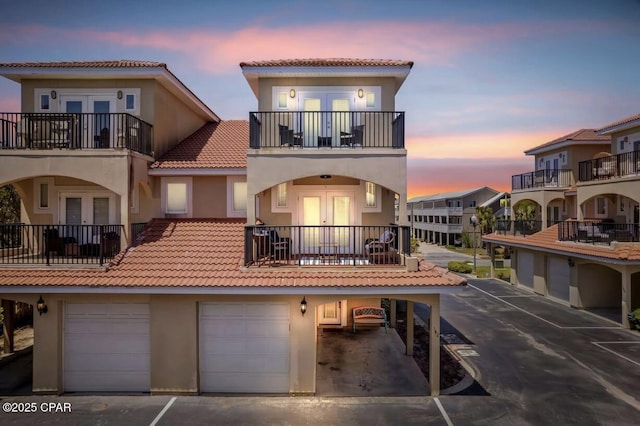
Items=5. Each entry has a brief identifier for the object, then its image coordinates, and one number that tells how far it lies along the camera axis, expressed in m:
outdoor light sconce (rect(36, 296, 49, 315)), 11.31
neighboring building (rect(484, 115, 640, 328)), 19.45
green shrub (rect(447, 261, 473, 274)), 36.00
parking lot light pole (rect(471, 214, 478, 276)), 31.57
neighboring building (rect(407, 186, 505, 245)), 63.84
